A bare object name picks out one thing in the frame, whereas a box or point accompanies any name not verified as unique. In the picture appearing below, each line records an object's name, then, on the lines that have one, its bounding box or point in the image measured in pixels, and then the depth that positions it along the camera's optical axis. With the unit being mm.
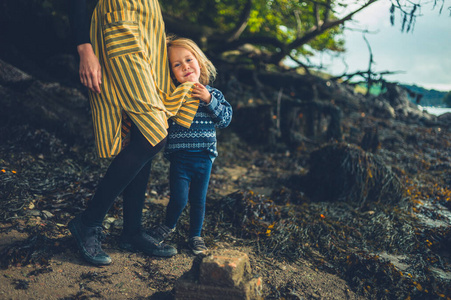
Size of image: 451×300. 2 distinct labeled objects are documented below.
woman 2234
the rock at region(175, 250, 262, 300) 1967
